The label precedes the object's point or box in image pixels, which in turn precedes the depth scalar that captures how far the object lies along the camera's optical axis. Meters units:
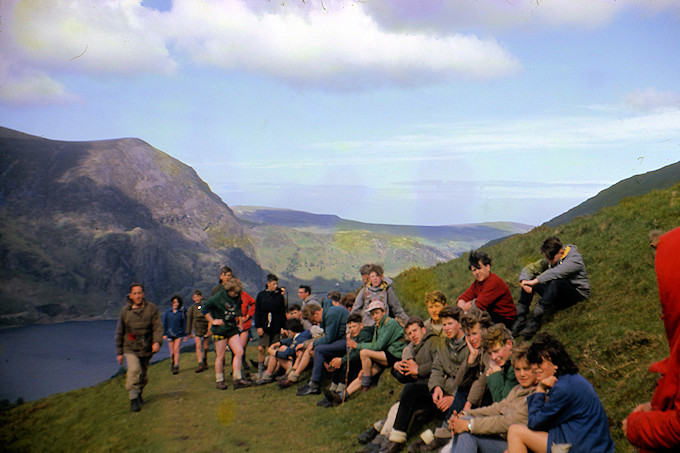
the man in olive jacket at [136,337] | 11.05
